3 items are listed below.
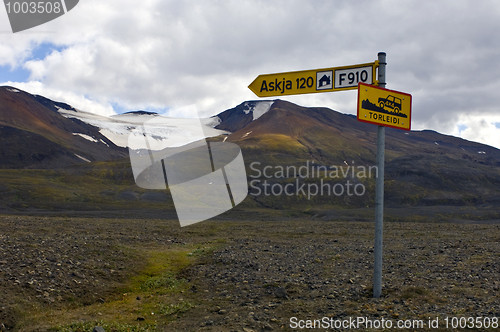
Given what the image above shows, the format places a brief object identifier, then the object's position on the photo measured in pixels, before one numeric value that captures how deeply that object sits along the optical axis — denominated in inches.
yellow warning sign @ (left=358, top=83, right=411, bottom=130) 295.0
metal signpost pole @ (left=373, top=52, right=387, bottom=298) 307.6
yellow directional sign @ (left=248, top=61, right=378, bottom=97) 310.5
